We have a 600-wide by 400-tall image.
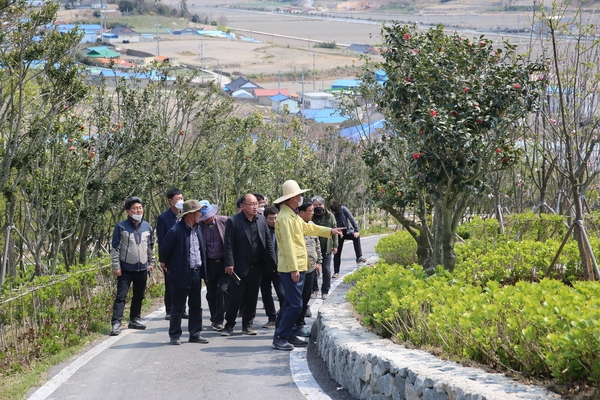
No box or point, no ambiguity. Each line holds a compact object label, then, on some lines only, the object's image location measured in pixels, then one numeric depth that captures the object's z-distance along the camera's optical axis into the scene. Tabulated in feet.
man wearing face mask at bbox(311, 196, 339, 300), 46.67
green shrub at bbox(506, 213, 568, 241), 48.57
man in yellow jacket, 32.40
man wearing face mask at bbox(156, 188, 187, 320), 39.65
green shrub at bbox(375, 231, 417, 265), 57.36
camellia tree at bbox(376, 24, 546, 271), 34.96
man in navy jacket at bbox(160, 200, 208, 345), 34.71
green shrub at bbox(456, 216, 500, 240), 52.24
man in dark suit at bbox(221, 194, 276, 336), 36.27
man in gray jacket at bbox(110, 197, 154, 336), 37.91
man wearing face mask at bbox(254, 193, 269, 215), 43.21
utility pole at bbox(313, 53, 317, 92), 378.63
